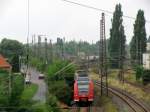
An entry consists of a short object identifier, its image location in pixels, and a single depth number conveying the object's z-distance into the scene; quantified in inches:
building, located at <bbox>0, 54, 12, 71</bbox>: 2520.2
